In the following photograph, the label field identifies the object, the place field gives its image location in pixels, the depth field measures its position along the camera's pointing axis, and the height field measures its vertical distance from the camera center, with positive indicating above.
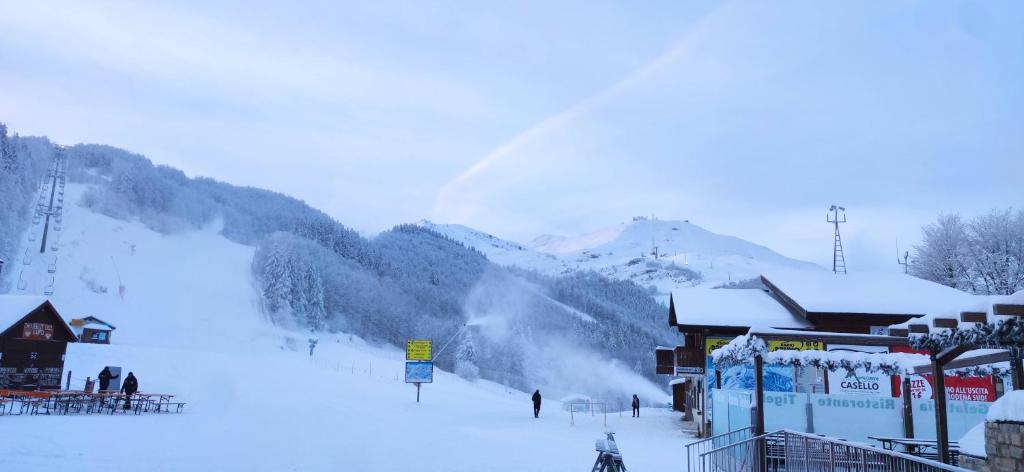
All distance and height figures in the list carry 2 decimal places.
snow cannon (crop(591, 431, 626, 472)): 11.57 -1.41
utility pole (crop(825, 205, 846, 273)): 44.62 +9.39
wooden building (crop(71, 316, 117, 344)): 48.71 +1.50
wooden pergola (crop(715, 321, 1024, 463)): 12.59 +0.35
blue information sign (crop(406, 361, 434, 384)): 39.62 -0.54
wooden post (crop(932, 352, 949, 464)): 13.26 -0.79
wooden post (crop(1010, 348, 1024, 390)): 12.03 +0.17
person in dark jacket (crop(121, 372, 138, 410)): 26.48 -1.22
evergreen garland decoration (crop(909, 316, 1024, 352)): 9.56 +0.63
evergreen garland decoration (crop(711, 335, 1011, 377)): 17.17 +0.39
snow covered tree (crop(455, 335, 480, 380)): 74.12 +0.50
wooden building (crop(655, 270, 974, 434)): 32.09 +2.86
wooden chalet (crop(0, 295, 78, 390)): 29.30 +0.30
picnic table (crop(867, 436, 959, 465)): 16.39 -1.54
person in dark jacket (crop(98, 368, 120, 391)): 28.69 -1.02
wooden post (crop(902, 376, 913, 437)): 18.39 -0.87
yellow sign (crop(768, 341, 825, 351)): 30.47 +1.24
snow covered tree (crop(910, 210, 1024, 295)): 46.66 +8.68
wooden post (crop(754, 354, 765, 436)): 15.84 -0.50
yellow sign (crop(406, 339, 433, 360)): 41.88 +0.74
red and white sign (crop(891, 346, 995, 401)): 27.17 -0.28
